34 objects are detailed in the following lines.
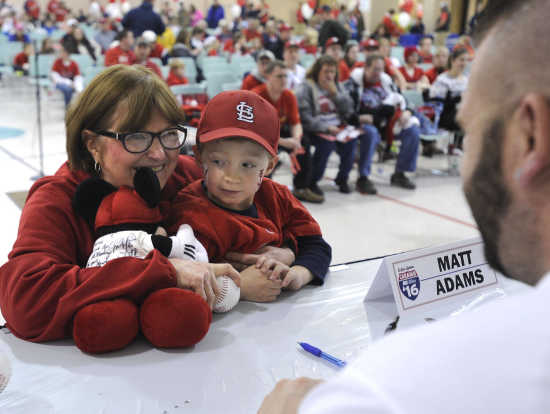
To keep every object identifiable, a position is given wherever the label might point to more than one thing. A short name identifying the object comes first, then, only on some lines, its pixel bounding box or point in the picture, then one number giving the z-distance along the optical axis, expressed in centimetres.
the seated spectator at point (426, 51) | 980
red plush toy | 110
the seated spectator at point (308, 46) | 976
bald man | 39
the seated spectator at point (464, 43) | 707
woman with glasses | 114
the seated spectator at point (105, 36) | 1145
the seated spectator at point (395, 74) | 679
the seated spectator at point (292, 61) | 624
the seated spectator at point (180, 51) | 957
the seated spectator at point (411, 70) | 758
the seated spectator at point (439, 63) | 696
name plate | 127
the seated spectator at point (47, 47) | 995
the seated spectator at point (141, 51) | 707
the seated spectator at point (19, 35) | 1178
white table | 96
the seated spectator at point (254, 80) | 511
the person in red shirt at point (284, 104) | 464
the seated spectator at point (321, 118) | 500
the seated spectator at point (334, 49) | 707
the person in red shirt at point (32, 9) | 1644
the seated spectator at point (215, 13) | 1585
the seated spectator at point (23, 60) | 965
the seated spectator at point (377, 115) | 538
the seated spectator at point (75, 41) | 989
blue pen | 110
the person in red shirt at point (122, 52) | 737
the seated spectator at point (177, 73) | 698
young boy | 140
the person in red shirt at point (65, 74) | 800
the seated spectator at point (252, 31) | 1209
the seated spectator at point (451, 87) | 595
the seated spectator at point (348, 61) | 699
